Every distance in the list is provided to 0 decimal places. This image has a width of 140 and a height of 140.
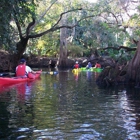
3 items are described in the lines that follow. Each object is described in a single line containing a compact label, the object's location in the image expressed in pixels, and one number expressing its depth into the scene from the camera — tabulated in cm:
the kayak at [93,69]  2709
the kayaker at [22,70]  1581
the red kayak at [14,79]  1385
